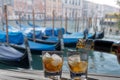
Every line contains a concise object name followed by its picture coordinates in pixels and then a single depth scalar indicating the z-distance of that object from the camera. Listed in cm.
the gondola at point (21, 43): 269
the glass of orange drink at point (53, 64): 29
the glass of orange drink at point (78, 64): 29
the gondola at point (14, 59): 201
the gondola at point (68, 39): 359
